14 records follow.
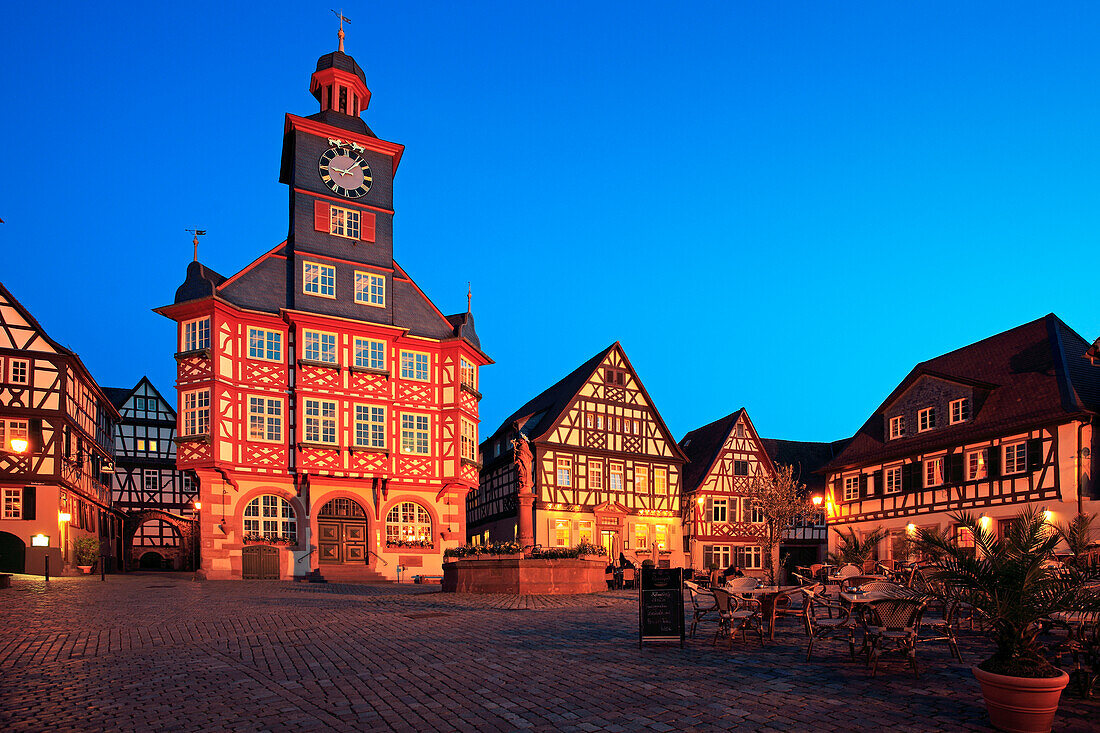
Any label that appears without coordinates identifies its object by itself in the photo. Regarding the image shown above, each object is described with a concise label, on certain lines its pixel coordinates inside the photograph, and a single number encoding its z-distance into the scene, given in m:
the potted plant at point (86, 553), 39.28
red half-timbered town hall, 34.19
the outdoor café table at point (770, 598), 13.20
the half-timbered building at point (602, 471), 44.44
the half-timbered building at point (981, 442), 30.44
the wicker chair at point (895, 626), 9.91
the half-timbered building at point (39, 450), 36.59
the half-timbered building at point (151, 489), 52.62
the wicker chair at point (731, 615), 12.76
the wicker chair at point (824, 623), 11.27
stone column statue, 25.17
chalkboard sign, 12.63
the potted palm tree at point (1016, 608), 7.49
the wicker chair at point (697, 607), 13.09
